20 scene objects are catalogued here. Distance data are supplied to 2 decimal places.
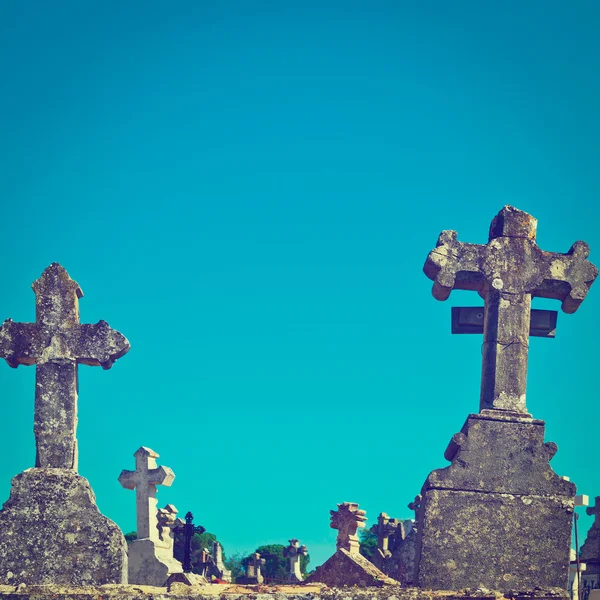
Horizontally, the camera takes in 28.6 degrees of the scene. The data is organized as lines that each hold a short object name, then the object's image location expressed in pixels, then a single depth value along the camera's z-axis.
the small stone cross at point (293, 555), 40.16
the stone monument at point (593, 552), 21.67
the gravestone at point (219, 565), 39.00
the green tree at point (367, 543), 63.44
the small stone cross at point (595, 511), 21.86
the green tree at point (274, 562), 52.24
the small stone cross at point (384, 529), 30.11
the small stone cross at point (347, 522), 21.23
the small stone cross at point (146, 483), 24.03
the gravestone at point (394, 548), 23.73
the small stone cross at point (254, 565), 41.98
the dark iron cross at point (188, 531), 22.67
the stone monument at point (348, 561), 18.81
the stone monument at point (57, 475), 12.02
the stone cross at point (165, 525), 24.58
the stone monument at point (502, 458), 12.42
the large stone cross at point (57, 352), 12.48
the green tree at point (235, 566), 52.21
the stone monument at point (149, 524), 23.44
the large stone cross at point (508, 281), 13.15
